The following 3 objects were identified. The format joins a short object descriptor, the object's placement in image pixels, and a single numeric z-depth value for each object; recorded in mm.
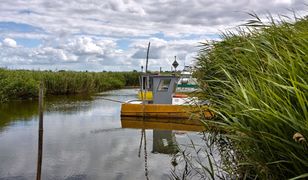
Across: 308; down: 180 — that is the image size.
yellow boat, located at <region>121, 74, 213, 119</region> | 11904
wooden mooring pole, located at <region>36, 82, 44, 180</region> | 5261
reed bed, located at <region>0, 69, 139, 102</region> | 17230
